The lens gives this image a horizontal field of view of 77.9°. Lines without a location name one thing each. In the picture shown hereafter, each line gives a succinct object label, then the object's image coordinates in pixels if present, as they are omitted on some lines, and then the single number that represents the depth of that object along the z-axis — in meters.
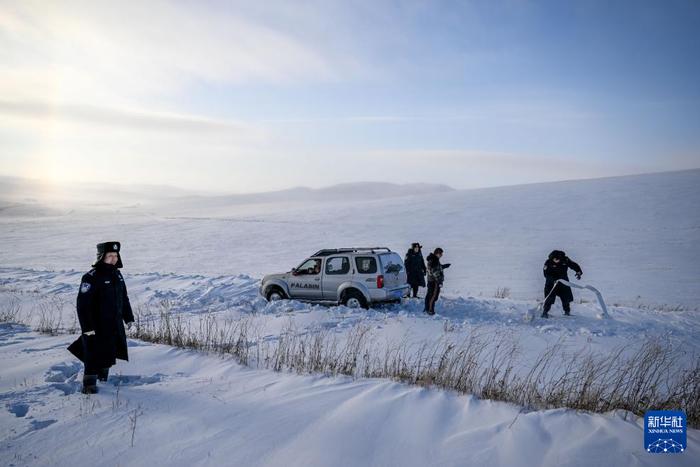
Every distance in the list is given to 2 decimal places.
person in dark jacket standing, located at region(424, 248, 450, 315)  11.55
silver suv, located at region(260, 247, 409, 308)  11.64
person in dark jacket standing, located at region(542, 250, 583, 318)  11.34
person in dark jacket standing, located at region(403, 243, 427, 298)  14.27
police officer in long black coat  5.02
